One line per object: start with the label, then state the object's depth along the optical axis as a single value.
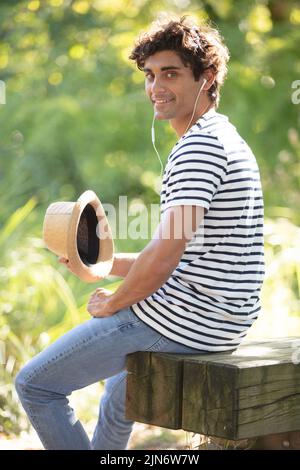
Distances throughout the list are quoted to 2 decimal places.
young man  5.34
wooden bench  5.36
